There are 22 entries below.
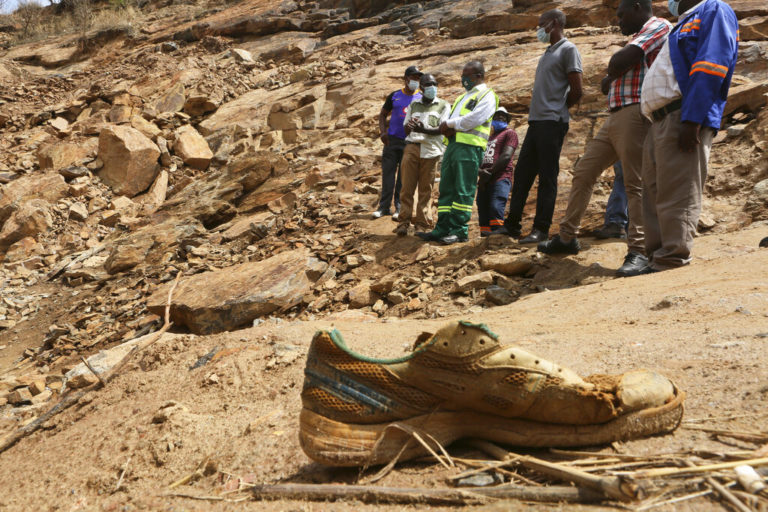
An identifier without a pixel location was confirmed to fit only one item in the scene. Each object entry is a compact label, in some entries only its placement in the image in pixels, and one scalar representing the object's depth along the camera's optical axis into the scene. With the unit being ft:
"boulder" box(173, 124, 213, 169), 33.76
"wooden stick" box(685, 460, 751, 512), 3.00
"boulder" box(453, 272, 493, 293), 12.84
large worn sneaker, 4.13
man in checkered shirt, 11.55
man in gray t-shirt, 13.71
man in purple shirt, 19.35
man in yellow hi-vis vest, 15.10
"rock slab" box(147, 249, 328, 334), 14.23
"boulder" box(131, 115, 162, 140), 34.60
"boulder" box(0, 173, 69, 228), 30.12
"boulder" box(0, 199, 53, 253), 28.12
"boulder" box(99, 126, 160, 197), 31.58
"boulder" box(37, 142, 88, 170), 33.09
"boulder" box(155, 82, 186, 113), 38.99
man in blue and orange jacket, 9.32
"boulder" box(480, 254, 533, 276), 13.26
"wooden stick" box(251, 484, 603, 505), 3.51
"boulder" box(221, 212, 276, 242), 21.72
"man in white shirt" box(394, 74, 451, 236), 17.15
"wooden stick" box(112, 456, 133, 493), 5.70
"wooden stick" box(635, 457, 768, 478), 3.38
